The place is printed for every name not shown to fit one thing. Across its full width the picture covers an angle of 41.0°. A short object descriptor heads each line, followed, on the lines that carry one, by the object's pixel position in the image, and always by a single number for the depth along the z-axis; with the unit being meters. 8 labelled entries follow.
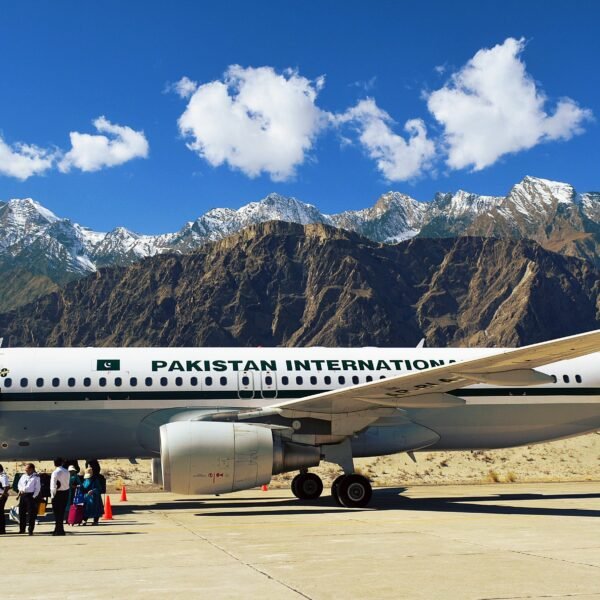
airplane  18.62
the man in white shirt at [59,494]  15.69
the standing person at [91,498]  17.89
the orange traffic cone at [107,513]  19.21
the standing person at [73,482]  19.44
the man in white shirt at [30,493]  15.87
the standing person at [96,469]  19.15
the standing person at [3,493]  16.20
